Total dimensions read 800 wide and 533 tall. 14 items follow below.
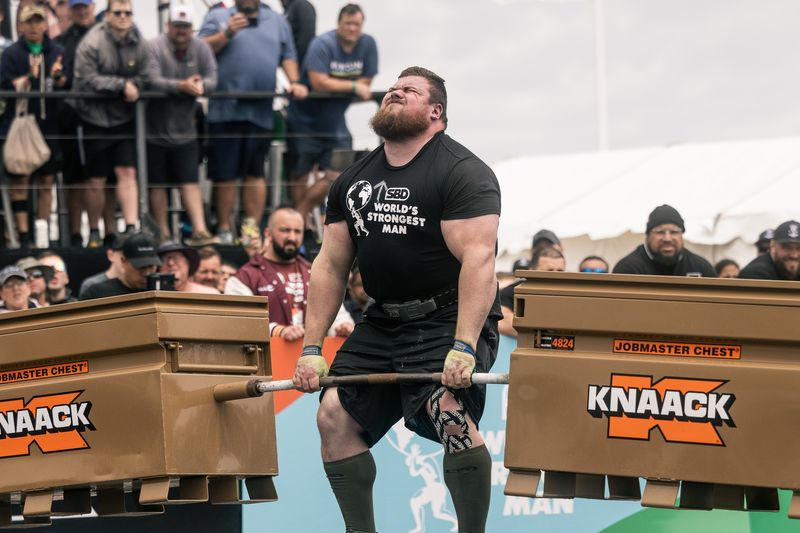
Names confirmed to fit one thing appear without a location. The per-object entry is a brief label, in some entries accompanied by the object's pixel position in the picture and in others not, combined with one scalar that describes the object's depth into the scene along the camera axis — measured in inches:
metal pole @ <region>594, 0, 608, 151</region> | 1729.0
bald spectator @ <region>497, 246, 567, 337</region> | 718.1
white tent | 1139.8
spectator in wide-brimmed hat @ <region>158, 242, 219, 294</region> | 638.7
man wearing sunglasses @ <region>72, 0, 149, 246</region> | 744.3
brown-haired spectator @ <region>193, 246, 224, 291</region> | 683.7
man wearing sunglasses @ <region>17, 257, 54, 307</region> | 684.0
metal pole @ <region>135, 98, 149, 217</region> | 754.2
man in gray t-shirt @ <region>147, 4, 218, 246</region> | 759.5
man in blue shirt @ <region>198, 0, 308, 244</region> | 787.5
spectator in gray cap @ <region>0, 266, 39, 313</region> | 618.3
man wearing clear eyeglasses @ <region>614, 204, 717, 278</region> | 673.2
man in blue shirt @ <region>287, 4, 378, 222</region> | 802.1
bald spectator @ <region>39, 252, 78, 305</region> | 695.3
